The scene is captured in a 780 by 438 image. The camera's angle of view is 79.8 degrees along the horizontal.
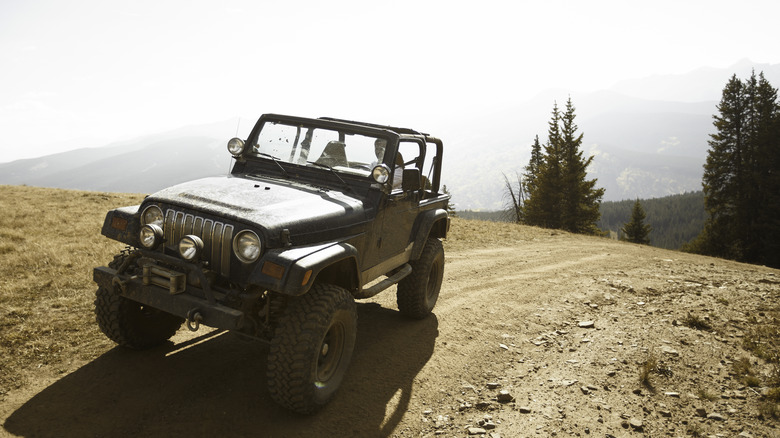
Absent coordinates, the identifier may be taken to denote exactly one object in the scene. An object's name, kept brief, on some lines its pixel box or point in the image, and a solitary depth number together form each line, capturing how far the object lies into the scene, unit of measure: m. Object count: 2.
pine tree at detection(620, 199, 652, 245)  44.62
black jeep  3.61
